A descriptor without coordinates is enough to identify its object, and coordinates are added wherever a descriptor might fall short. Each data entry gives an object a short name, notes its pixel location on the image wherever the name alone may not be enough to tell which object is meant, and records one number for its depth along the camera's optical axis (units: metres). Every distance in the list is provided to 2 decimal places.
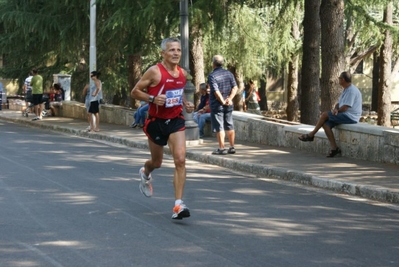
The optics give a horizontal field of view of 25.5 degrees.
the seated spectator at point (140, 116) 23.34
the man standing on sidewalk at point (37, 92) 28.64
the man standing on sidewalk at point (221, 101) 15.96
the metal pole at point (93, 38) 25.80
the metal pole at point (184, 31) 18.42
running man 9.48
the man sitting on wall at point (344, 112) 15.48
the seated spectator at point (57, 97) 31.20
